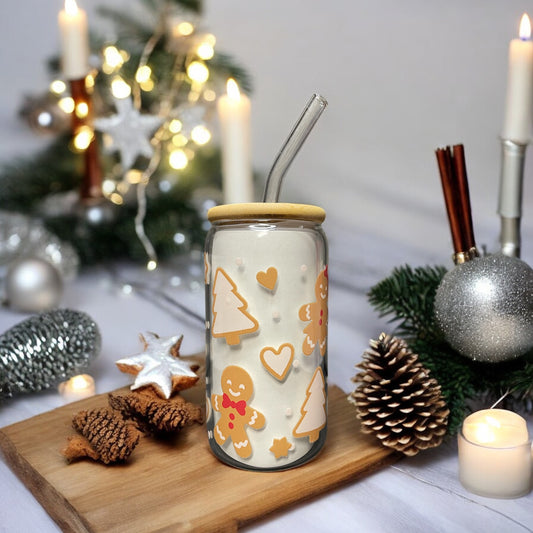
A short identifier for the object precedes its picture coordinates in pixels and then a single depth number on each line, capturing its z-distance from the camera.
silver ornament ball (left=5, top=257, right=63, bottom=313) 0.98
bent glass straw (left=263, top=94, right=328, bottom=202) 0.51
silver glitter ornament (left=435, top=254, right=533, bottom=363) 0.57
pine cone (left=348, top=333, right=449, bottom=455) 0.53
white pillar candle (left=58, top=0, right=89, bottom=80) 0.96
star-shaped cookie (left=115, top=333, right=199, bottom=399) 0.61
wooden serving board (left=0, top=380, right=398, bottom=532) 0.45
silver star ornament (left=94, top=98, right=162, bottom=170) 1.04
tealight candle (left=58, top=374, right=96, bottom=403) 0.70
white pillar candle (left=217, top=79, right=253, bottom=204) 0.58
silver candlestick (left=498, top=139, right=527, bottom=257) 0.69
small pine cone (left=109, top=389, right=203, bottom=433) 0.54
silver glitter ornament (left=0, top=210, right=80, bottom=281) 1.14
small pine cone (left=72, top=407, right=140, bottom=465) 0.52
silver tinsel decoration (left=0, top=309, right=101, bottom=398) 0.68
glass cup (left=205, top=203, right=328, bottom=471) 0.49
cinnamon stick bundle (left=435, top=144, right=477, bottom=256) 0.61
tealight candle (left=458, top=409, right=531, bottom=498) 0.49
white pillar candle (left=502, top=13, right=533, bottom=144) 0.66
